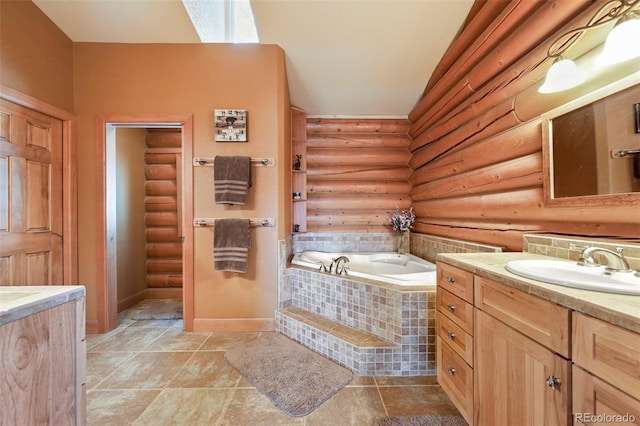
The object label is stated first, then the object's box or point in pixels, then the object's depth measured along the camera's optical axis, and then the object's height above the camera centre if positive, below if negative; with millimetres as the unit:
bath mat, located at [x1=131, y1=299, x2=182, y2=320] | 2881 -1156
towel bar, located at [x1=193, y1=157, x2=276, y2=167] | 2528 +526
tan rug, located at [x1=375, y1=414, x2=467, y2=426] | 1427 -1190
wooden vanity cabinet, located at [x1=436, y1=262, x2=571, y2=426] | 820 -574
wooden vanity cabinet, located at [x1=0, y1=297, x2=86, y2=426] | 801 -535
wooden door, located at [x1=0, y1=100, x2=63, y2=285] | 1960 +162
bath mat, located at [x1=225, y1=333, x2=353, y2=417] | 1605 -1165
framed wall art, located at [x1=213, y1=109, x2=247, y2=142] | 2520 +880
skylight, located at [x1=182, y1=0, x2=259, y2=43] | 2523 +1932
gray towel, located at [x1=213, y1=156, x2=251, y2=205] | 2439 +343
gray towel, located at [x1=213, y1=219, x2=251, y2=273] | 2461 -290
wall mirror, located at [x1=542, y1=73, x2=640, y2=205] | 1116 +317
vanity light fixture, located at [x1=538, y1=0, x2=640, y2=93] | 1032 +729
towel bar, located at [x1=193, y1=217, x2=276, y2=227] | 2529 -79
